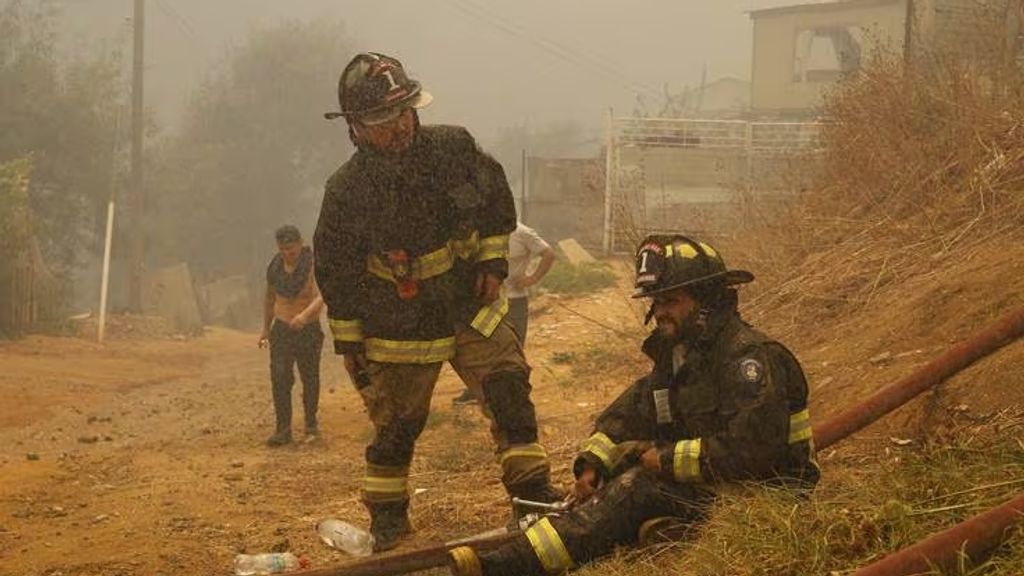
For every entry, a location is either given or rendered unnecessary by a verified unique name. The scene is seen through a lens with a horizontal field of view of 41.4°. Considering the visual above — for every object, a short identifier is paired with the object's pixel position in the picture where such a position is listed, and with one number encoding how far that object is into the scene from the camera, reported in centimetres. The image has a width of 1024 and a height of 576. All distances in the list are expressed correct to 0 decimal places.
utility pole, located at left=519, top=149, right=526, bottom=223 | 2472
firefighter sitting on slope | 432
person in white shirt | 1025
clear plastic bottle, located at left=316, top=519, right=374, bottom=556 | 605
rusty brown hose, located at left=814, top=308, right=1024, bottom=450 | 528
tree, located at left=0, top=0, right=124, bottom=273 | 2939
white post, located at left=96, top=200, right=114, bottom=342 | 2175
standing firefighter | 556
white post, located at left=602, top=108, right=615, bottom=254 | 1927
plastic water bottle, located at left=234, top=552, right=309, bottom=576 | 572
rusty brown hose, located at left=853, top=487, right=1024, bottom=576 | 341
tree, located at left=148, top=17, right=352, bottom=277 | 3831
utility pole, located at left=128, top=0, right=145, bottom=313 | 2762
